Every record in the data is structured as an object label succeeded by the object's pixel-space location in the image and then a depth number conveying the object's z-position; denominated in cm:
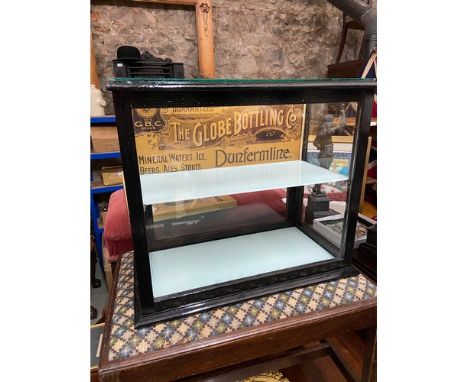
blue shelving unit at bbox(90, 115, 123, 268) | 198
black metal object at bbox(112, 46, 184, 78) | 172
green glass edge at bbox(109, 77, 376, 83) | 56
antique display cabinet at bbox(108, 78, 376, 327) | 65
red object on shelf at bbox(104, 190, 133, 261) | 124
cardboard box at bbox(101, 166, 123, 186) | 219
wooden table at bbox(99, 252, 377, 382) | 68
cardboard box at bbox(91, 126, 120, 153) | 200
